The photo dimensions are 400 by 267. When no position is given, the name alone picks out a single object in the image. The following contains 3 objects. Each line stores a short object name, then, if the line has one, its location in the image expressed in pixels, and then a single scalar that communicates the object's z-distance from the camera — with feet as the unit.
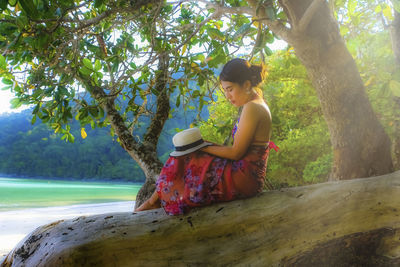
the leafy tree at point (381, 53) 9.25
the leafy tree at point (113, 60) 8.73
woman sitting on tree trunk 6.24
